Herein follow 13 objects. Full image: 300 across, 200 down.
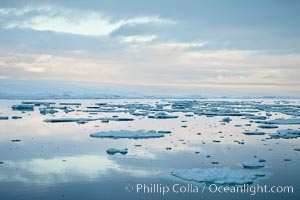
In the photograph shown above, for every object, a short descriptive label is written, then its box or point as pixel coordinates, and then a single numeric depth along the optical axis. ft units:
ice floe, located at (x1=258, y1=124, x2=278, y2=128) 82.38
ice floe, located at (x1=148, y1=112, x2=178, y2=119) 108.06
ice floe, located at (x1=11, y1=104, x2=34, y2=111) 134.92
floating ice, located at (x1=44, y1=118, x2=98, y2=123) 92.32
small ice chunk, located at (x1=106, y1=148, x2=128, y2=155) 49.79
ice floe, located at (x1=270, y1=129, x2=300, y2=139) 66.44
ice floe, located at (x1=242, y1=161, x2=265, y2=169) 40.96
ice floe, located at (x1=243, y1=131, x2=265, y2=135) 69.56
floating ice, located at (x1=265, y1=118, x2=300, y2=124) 90.89
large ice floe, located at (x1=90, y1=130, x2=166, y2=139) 64.90
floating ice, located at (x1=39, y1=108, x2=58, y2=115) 120.04
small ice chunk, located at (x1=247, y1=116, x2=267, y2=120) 103.63
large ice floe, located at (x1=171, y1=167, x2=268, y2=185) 34.35
